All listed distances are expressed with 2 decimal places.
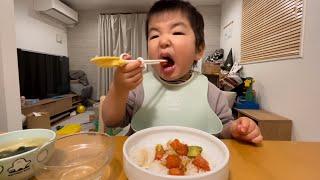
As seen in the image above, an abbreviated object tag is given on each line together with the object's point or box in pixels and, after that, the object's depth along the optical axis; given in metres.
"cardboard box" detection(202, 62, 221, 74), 3.74
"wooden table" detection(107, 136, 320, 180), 0.45
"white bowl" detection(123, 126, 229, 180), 0.33
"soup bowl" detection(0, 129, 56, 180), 0.37
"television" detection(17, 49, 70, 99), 3.46
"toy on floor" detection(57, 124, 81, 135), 2.11
